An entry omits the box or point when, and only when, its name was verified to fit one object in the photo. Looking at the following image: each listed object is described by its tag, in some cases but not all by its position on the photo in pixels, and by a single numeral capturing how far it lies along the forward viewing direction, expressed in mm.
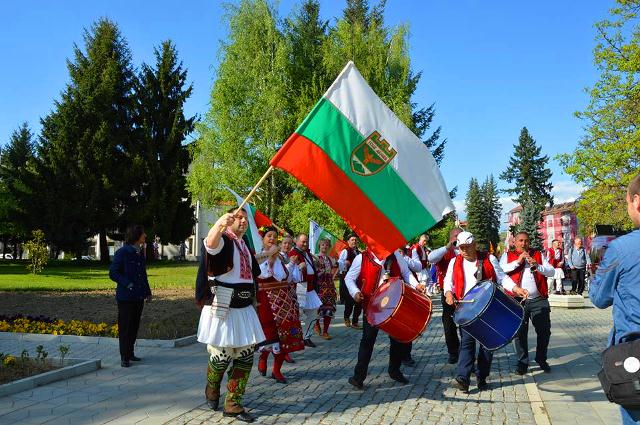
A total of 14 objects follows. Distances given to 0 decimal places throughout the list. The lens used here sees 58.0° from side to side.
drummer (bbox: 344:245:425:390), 7152
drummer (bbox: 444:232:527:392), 7102
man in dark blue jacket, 8375
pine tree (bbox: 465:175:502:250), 97750
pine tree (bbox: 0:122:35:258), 43344
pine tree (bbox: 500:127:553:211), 94688
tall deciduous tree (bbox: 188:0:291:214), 31484
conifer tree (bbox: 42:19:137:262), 43906
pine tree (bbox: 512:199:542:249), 76000
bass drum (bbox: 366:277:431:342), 6613
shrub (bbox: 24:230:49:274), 29803
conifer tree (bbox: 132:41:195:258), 45844
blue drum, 6695
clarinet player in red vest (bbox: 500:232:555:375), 8180
